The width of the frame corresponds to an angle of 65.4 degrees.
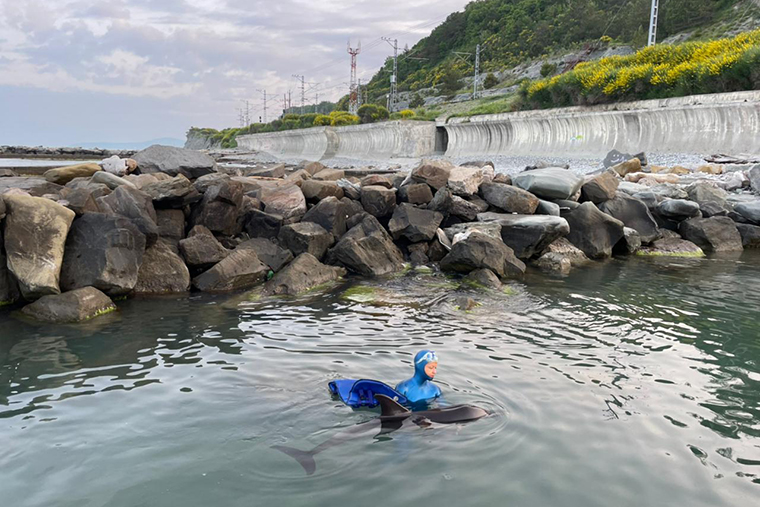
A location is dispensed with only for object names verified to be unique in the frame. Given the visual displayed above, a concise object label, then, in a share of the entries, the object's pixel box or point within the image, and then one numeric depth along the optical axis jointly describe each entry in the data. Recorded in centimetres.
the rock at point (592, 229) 1123
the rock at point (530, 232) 1040
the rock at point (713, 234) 1220
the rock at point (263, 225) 1033
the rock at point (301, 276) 840
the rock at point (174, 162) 1192
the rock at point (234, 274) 851
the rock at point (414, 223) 1061
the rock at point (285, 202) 1066
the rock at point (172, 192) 945
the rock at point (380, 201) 1116
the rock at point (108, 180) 1027
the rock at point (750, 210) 1274
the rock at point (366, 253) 958
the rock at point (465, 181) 1145
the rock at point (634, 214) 1226
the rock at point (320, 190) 1126
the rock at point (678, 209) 1236
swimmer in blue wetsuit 452
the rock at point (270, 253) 939
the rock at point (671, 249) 1175
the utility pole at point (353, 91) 6944
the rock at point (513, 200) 1127
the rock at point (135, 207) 831
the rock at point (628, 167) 1652
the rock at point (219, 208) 988
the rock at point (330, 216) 1045
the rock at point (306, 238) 976
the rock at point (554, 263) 1000
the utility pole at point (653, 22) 3362
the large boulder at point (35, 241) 714
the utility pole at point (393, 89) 5525
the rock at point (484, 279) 876
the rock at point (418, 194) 1139
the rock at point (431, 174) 1155
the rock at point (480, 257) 935
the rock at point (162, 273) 833
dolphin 420
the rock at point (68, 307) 686
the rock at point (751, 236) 1252
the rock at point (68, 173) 1187
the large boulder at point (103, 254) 751
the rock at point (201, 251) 888
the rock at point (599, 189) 1240
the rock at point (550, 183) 1173
